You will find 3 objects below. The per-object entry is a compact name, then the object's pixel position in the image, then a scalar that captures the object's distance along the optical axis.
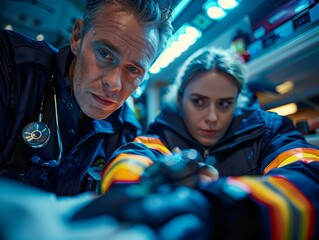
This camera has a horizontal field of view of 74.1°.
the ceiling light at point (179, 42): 1.08
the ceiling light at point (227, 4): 0.90
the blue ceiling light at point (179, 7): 0.92
